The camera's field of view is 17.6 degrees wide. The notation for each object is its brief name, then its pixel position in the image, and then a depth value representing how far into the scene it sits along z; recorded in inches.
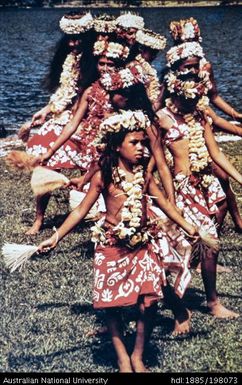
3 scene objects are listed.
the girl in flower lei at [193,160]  223.8
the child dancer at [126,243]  185.3
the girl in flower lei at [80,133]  271.3
